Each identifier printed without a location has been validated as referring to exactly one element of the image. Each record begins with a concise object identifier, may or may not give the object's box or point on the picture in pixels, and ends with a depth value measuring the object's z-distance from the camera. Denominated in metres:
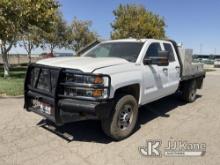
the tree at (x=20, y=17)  12.28
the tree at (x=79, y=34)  34.47
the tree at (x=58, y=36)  31.52
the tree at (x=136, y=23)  23.55
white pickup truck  4.08
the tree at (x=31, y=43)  28.81
